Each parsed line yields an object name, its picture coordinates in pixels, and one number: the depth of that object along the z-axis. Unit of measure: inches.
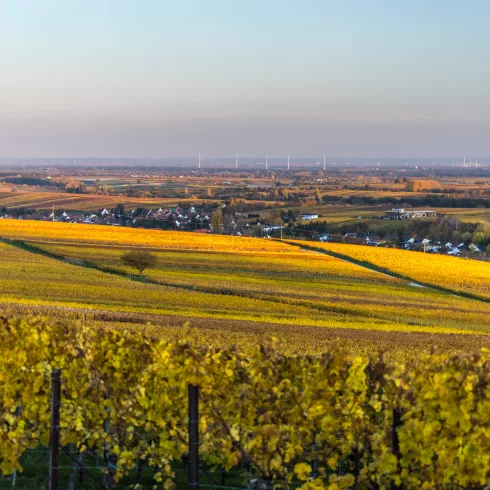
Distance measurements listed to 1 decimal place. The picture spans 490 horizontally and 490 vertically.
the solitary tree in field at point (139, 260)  3895.1
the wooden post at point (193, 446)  663.5
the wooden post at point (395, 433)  675.1
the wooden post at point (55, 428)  726.6
